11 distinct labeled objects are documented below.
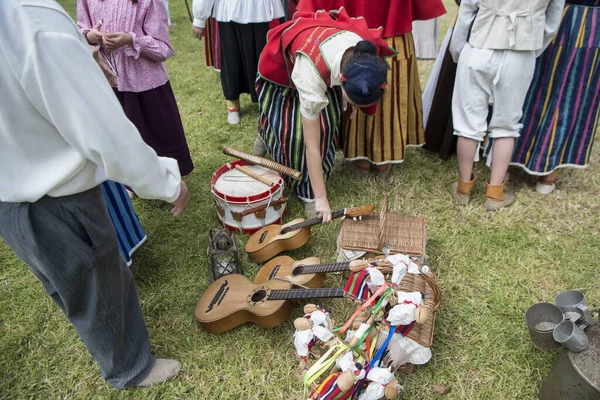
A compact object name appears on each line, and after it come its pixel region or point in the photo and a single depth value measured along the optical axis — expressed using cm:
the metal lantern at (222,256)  231
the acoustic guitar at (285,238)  237
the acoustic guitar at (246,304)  197
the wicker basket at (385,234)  219
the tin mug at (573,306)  161
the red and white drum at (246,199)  251
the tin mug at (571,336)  151
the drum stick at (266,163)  256
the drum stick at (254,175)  258
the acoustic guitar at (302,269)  201
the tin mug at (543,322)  173
